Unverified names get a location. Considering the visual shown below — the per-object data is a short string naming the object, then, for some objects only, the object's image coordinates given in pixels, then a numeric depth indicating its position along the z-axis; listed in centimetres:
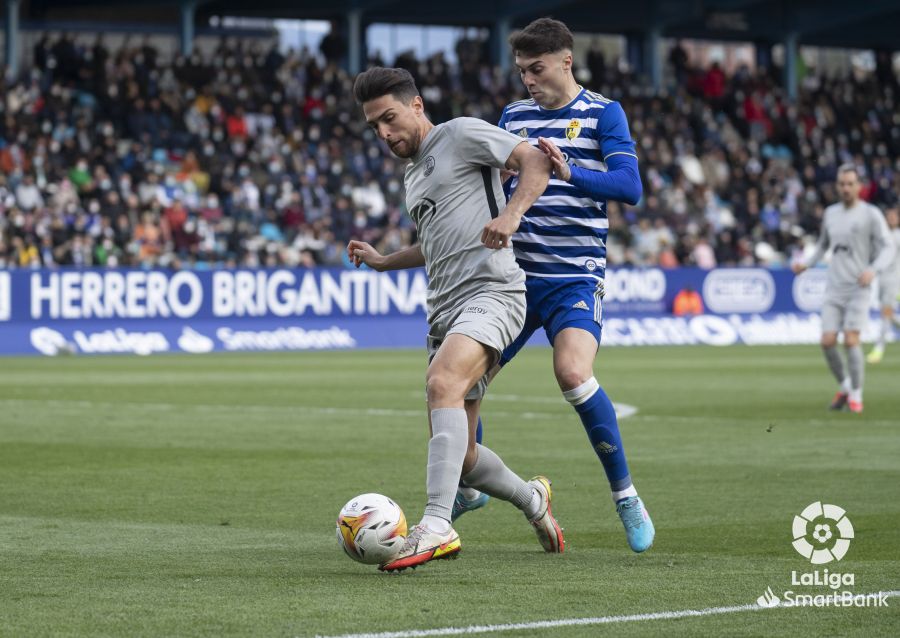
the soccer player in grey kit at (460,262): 1286
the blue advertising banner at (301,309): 5522
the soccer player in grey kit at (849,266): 3047
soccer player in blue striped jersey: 1387
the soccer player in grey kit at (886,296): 5194
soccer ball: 1228
